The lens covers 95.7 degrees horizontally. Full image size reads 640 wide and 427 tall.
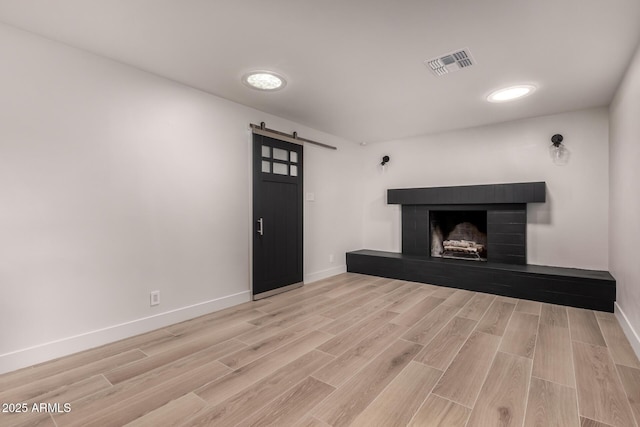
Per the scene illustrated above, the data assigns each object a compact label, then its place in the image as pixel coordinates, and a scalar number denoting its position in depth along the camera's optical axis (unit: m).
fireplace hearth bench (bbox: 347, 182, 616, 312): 3.32
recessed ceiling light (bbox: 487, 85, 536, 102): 3.06
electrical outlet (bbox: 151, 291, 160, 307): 2.74
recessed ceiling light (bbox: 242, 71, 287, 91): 2.74
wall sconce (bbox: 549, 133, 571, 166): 3.83
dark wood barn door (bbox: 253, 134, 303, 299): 3.65
